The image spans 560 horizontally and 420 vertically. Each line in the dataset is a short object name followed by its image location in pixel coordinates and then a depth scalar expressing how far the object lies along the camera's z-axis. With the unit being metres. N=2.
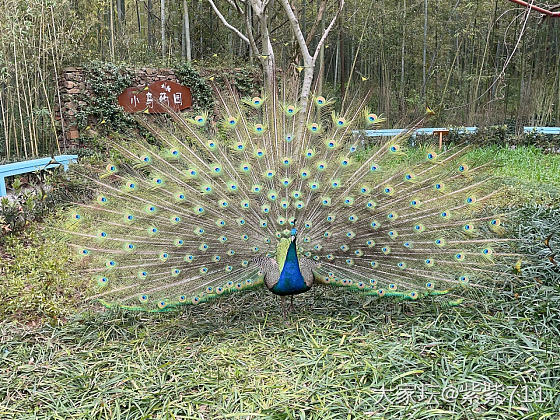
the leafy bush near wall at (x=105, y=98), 8.73
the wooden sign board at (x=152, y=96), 9.19
